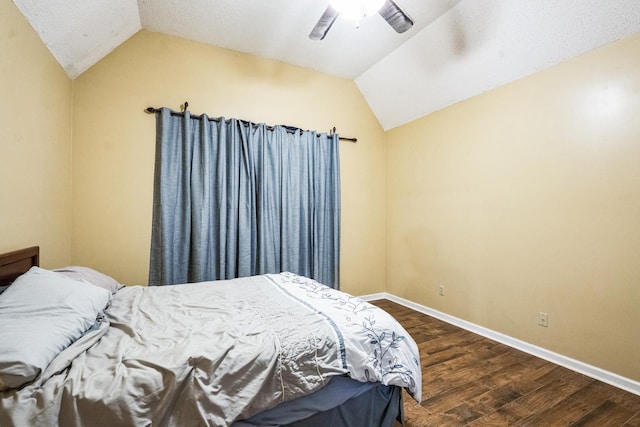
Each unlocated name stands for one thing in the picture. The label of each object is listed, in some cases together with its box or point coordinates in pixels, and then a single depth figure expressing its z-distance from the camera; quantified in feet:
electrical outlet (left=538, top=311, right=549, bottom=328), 7.81
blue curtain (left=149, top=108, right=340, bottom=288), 9.11
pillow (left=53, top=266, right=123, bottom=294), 5.93
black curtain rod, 9.13
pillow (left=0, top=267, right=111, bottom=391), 3.08
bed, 3.18
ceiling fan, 5.96
